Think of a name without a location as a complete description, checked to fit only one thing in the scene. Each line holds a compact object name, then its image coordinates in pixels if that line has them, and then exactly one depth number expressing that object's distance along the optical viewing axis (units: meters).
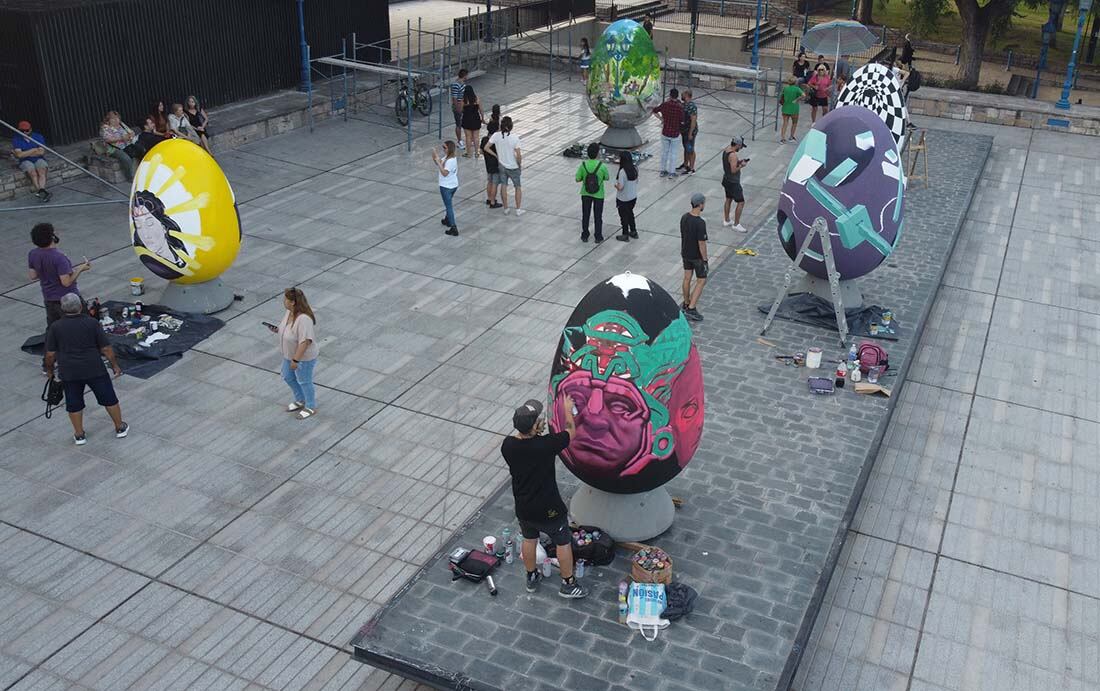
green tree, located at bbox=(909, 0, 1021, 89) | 27.70
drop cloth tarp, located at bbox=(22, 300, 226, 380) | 12.08
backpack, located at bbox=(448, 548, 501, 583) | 8.24
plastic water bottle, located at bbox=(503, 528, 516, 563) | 8.51
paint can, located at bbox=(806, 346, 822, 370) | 11.72
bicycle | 22.45
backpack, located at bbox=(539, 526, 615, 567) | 8.34
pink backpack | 11.58
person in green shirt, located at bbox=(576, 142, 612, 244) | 15.52
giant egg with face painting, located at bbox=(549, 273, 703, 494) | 7.90
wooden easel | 18.48
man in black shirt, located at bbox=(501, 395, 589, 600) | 7.61
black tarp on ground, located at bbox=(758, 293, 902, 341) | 12.66
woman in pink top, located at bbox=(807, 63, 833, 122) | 21.97
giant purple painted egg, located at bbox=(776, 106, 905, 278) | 12.22
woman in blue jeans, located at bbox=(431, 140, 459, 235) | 15.78
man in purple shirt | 11.52
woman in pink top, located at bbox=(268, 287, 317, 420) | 10.47
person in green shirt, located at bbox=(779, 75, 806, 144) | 21.00
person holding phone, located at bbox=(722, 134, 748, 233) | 15.80
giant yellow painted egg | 12.54
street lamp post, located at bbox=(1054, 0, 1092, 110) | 22.28
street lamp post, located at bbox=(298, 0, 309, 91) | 22.70
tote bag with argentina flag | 7.72
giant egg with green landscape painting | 20.14
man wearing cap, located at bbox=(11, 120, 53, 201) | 16.97
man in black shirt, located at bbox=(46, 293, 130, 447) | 9.99
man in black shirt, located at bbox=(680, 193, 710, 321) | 12.72
